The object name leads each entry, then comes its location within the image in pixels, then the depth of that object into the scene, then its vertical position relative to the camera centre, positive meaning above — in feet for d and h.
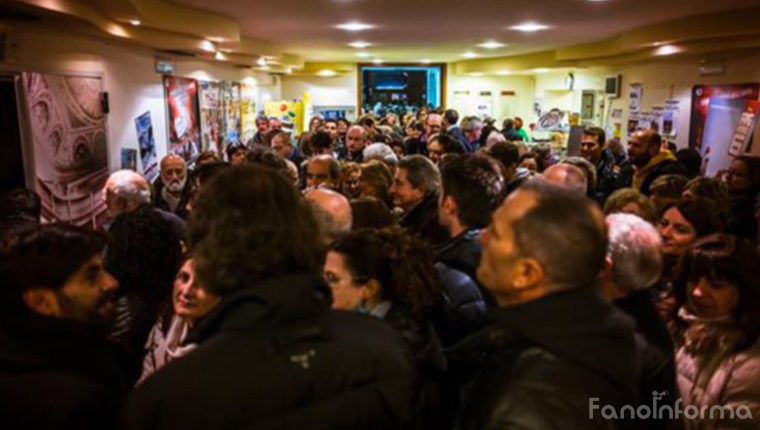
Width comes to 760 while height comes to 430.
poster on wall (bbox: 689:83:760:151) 27.91 +0.19
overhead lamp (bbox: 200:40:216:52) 25.06 +2.46
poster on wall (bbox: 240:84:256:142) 41.14 -0.34
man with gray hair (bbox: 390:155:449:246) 11.89 -1.79
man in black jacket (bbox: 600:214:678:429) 6.18 -2.02
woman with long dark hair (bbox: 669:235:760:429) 6.62 -2.63
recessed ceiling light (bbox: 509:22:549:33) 26.96 +3.59
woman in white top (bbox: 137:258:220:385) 6.40 -2.42
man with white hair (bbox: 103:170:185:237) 12.09 -1.73
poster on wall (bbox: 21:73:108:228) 16.25 -1.13
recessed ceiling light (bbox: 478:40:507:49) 35.99 +3.74
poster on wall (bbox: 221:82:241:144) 36.50 -0.28
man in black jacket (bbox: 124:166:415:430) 3.85 -1.60
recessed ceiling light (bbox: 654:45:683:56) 27.18 +2.52
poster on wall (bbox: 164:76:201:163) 27.20 -0.52
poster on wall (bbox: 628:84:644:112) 36.69 +0.54
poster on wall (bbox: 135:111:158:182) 23.80 -1.58
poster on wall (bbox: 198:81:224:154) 32.12 -0.66
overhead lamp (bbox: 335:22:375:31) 26.89 +3.57
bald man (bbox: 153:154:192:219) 15.94 -2.07
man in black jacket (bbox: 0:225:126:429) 4.39 -1.78
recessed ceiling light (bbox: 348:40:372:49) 36.23 +3.73
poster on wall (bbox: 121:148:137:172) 21.93 -1.93
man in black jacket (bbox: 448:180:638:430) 4.21 -1.60
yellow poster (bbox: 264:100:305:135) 41.82 -0.40
